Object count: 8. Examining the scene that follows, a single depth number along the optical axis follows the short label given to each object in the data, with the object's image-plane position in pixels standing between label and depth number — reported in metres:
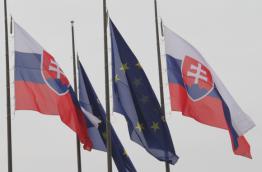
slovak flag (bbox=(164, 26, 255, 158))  30.95
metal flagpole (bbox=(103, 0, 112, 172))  29.44
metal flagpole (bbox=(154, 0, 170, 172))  31.14
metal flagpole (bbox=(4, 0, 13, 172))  28.94
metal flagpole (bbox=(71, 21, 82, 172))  33.96
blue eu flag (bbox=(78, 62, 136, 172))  31.91
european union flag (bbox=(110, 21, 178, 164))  30.16
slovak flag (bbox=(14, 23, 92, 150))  29.86
